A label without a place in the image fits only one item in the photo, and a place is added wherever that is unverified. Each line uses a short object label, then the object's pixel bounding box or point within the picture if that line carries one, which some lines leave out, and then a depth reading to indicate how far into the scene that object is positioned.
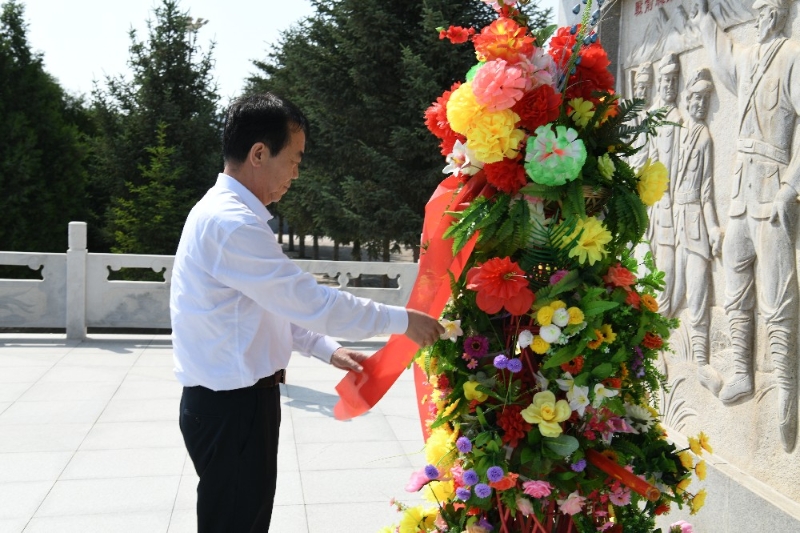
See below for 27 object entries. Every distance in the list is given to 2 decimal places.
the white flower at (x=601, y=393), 1.76
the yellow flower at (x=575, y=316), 1.73
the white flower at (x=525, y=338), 1.77
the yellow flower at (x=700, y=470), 1.92
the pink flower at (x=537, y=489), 1.77
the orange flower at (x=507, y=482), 1.77
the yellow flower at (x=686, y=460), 1.95
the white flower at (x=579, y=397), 1.78
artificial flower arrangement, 1.74
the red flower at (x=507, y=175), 1.77
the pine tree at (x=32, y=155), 10.32
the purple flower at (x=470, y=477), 1.81
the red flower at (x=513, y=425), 1.80
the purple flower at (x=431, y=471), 1.92
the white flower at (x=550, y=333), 1.74
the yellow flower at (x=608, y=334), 1.77
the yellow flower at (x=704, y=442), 2.04
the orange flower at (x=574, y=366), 1.77
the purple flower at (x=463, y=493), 1.85
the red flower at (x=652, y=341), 1.87
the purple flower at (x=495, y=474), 1.76
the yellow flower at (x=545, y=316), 1.74
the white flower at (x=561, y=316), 1.73
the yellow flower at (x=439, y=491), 2.07
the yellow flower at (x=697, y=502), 1.99
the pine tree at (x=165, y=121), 11.45
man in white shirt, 1.94
